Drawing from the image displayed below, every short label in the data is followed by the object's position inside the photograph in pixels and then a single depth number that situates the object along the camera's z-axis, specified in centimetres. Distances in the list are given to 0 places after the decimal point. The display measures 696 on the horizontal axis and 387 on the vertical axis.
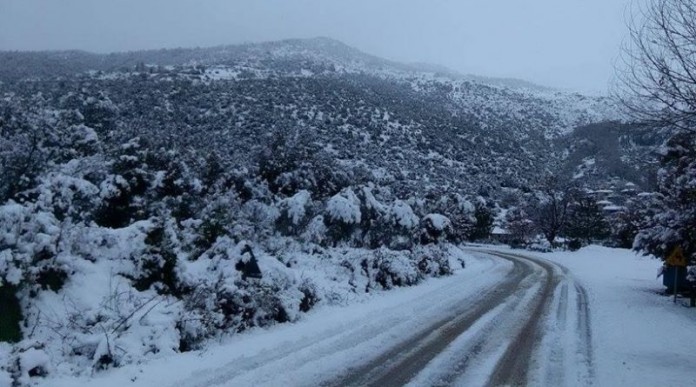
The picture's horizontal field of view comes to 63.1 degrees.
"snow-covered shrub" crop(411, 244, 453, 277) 2086
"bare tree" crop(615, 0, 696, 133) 964
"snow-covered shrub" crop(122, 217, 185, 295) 965
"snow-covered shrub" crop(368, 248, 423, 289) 1659
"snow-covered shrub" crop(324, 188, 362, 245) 1903
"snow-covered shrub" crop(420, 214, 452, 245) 2420
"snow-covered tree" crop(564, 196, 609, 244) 6325
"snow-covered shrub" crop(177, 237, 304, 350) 896
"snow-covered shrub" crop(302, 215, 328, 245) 1823
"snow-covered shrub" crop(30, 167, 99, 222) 1144
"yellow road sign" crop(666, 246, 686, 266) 1488
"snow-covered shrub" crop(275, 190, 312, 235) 1883
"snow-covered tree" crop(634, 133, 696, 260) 1533
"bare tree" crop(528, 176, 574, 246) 6159
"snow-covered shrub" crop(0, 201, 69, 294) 762
